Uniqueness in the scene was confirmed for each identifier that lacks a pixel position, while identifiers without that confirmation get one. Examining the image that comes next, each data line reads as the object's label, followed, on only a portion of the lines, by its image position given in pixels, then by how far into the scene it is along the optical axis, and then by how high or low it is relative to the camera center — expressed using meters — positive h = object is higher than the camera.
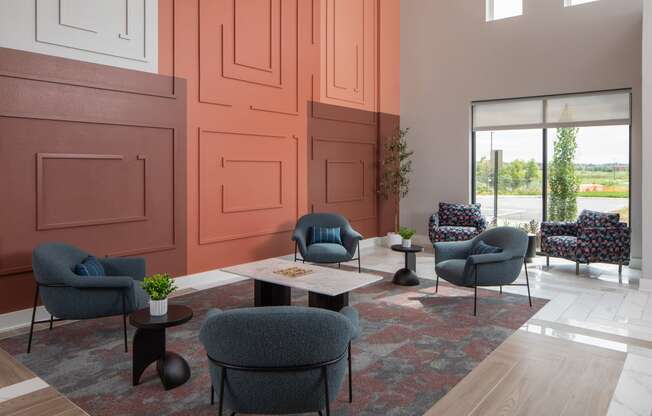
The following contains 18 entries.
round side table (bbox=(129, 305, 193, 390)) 3.08 -1.03
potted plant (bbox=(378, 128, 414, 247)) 8.73 +0.46
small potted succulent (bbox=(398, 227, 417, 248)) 6.07 -0.52
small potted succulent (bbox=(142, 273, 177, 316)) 3.10 -0.63
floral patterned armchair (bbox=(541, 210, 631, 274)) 6.21 -0.62
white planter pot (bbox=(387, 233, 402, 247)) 7.65 -0.71
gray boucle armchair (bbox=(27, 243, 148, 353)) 3.67 -0.76
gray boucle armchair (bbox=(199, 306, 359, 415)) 2.10 -0.72
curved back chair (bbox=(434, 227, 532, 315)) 4.75 -0.70
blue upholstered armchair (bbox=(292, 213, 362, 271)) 6.00 -0.61
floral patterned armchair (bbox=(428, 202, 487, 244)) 7.52 -0.45
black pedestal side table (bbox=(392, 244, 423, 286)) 5.89 -0.98
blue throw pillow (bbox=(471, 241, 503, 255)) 5.03 -0.57
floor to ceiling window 7.12 +0.60
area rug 2.95 -1.22
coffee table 4.02 -0.75
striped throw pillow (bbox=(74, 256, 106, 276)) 3.92 -0.61
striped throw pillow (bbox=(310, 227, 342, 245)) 6.42 -0.55
